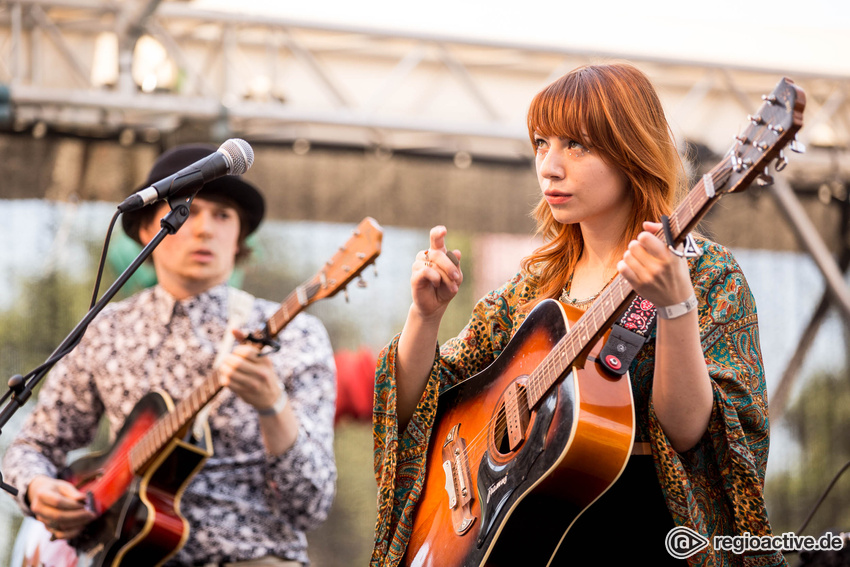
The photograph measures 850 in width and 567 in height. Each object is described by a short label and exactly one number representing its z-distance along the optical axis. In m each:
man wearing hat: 5.30
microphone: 4.24
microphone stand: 4.20
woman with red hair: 4.05
